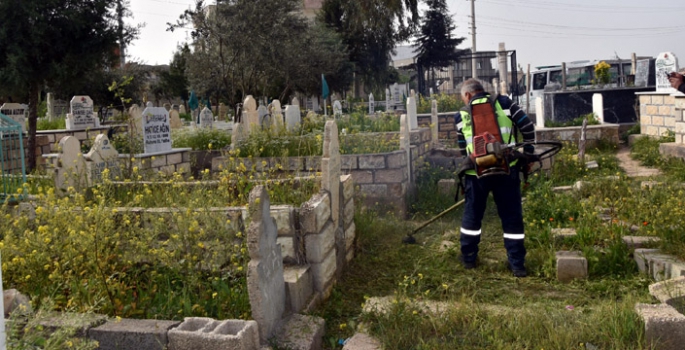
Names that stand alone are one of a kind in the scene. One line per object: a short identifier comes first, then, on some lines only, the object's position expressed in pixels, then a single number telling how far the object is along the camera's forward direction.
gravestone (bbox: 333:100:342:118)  14.14
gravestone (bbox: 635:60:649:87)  18.36
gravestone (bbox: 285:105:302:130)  13.89
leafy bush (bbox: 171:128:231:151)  12.33
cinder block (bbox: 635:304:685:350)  3.72
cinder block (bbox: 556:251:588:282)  5.48
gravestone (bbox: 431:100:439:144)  13.73
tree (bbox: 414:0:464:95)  42.66
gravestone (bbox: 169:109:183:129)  21.05
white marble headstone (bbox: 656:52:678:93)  14.27
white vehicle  25.22
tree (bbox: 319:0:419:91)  36.97
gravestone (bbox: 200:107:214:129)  20.29
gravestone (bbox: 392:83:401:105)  31.70
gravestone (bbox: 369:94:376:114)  27.82
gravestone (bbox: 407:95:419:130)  13.11
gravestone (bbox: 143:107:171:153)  10.12
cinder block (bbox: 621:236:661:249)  5.78
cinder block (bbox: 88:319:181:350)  3.71
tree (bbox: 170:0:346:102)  22.16
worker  5.83
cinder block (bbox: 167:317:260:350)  3.57
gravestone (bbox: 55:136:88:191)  7.44
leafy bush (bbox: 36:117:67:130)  17.27
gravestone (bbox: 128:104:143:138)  11.01
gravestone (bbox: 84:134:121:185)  8.36
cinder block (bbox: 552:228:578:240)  6.27
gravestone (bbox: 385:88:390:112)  29.59
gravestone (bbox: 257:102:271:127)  14.39
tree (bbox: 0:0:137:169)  13.24
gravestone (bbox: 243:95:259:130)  13.48
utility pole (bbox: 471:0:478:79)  46.81
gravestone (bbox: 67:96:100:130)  16.34
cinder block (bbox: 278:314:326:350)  3.95
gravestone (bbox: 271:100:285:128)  11.87
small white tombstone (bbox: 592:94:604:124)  16.06
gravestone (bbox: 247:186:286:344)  3.86
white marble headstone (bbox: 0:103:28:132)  15.62
